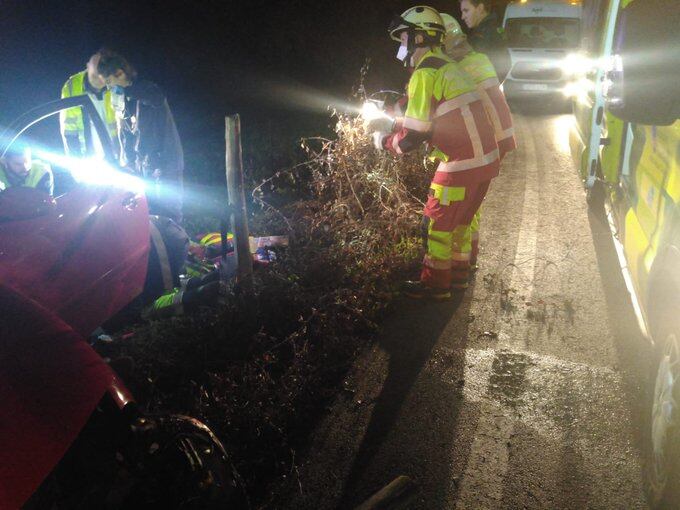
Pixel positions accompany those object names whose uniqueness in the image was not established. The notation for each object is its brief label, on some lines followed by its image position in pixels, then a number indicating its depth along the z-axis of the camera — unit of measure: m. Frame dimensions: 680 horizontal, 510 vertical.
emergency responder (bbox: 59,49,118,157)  4.69
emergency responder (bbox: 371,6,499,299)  3.80
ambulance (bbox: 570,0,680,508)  2.27
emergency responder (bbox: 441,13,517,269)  4.24
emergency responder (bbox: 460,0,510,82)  5.43
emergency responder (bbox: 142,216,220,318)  3.97
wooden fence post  3.97
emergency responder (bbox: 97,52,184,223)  4.68
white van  10.30
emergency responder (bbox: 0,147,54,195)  4.16
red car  1.71
